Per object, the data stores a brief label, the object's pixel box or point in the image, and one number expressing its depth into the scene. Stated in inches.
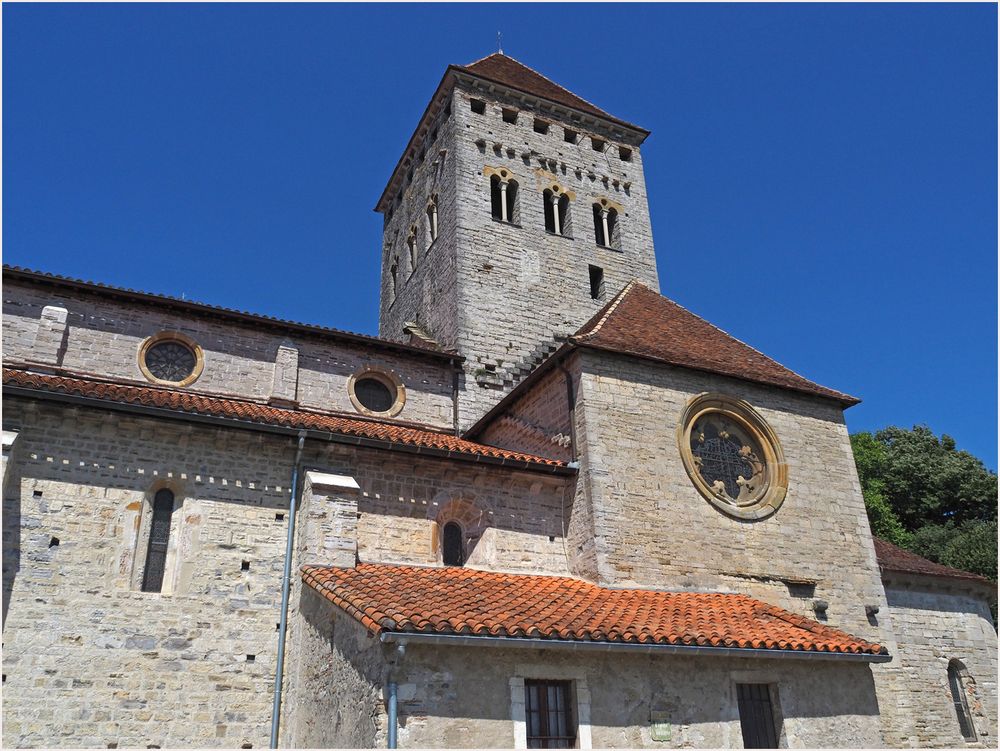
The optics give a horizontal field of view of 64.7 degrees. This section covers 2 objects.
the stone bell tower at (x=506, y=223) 749.3
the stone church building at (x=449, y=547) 370.9
